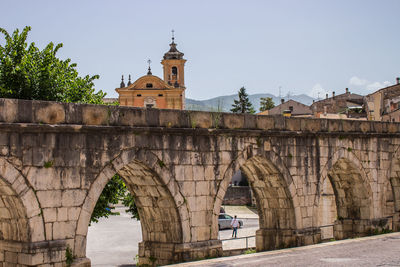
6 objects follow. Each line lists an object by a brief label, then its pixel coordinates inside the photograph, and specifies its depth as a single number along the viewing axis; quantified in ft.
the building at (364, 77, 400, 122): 134.31
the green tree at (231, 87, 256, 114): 278.67
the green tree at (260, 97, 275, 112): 293.23
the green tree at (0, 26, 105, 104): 58.49
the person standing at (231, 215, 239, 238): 99.55
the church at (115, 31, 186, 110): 216.95
